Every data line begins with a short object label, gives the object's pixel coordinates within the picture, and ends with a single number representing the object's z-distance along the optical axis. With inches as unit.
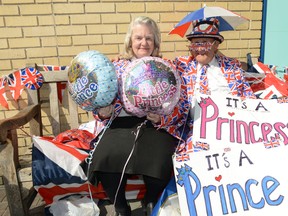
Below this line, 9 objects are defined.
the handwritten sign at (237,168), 66.4
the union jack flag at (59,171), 79.4
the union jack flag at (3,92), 98.6
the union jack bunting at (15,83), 98.2
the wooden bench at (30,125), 77.6
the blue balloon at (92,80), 66.2
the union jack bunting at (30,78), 96.6
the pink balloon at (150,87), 64.9
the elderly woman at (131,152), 71.1
